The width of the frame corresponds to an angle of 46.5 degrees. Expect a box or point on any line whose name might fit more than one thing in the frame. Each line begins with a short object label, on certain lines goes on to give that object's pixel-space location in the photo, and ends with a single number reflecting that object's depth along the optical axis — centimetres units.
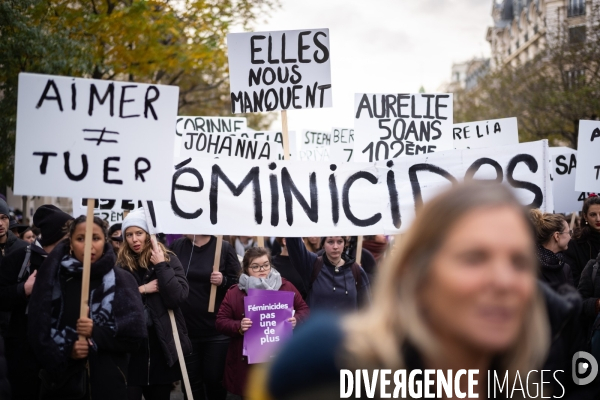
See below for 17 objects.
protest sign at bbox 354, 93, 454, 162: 846
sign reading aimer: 448
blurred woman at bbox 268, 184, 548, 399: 144
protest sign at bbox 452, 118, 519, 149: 1039
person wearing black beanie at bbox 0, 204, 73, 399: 514
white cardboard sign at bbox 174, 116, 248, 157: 1077
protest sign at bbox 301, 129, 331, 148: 1425
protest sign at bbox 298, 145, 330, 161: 1383
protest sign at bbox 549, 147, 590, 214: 966
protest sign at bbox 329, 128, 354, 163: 1182
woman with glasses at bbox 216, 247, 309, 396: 583
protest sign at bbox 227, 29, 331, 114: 716
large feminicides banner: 607
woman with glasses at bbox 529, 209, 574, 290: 555
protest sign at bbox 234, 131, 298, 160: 1104
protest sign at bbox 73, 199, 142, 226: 802
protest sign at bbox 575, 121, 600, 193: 776
